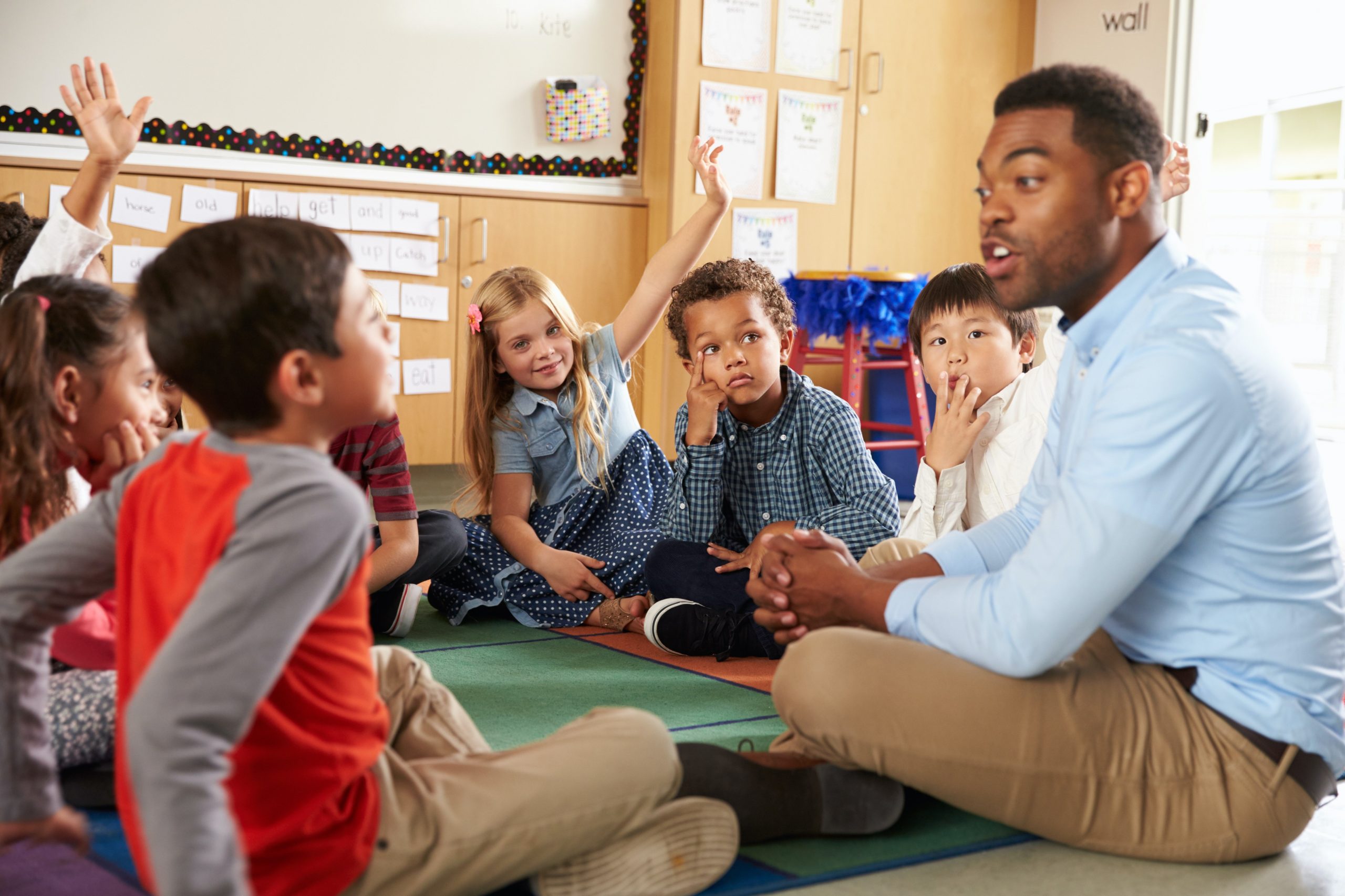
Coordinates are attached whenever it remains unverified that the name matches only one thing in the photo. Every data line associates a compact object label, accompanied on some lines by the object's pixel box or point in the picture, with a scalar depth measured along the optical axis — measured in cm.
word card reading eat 409
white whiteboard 359
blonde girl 243
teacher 110
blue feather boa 383
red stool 383
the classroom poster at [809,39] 454
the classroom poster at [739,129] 441
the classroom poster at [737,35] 438
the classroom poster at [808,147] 461
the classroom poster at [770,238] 457
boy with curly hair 212
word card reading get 389
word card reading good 403
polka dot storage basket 424
